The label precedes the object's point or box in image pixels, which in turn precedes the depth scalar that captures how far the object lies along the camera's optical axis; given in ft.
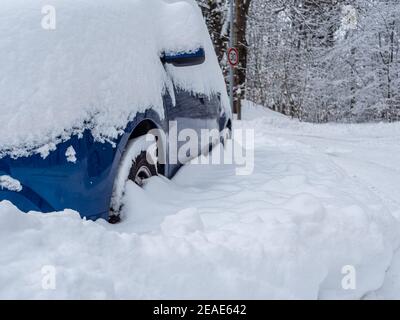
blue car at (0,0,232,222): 7.52
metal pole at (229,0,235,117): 43.73
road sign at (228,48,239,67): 40.06
